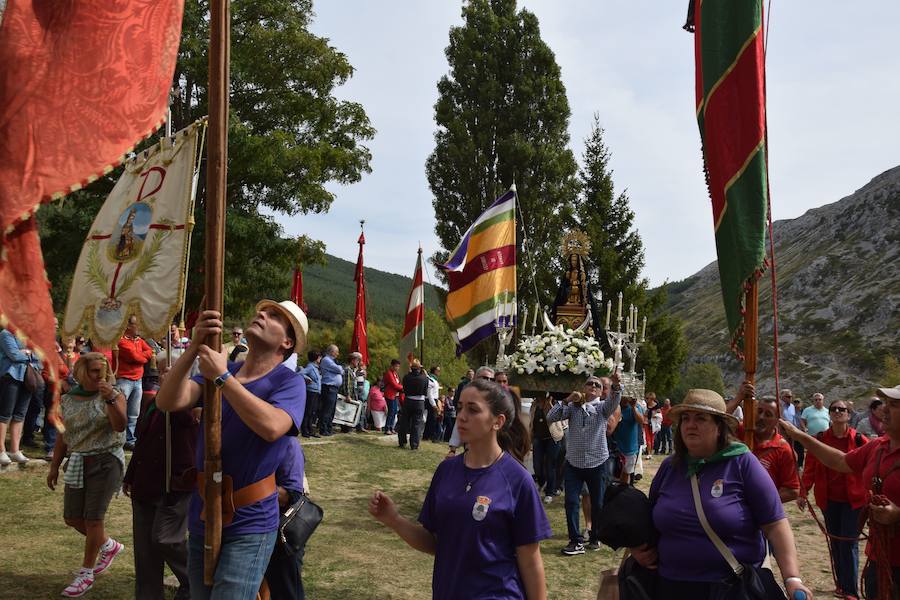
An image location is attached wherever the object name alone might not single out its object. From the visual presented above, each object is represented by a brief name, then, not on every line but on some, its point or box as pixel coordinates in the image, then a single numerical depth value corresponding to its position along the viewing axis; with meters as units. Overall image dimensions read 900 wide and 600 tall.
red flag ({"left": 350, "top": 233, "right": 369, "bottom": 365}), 22.47
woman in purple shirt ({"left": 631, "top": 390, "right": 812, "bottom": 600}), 3.74
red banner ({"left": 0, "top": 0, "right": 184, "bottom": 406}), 2.71
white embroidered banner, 4.39
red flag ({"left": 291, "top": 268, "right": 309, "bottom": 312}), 21.73
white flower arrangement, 13.15
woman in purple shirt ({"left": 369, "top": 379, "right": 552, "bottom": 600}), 3.46
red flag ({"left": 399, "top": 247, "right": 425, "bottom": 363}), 18.19
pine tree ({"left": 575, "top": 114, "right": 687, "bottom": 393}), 44.09
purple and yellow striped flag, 14.61
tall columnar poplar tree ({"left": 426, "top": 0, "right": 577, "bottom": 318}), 35.91
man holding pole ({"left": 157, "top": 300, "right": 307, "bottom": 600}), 3.30
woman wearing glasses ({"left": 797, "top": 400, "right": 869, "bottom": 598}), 7.05
